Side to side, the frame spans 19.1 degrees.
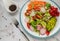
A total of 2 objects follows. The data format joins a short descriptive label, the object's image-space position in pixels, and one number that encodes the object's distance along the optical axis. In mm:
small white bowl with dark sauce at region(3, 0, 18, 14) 916
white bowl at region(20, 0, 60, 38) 853
